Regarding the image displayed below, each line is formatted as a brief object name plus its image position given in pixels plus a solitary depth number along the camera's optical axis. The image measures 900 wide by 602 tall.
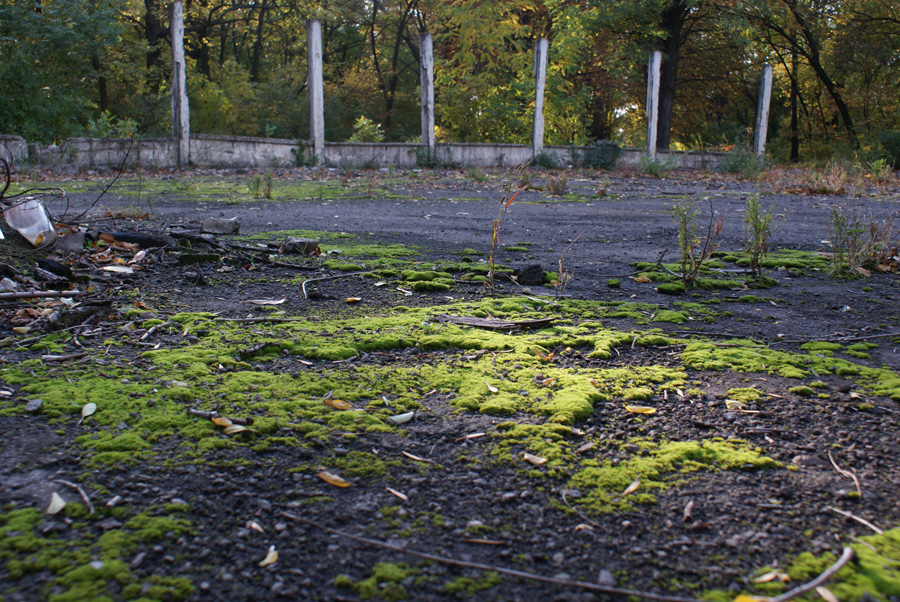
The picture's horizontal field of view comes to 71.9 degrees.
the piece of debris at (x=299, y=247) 4.25
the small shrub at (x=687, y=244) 3.41
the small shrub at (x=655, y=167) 14.15
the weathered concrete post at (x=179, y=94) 11.88
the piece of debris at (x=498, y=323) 2.75
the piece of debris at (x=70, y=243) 3.51
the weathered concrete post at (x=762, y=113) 17.23
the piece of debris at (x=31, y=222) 3.38
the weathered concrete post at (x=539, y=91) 14.74
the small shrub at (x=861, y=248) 3.71
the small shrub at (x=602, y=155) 15.05
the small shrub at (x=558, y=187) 9.27
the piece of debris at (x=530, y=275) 3.61
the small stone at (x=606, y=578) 1.19
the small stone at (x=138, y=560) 1.19
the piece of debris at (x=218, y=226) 4.73
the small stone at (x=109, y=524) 1.29
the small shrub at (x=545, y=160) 14.67
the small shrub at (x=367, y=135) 15.96
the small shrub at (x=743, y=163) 14.35
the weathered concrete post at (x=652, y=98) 15.69
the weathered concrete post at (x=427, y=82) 13.67
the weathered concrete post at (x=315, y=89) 12.70
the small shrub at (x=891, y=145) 17.52
